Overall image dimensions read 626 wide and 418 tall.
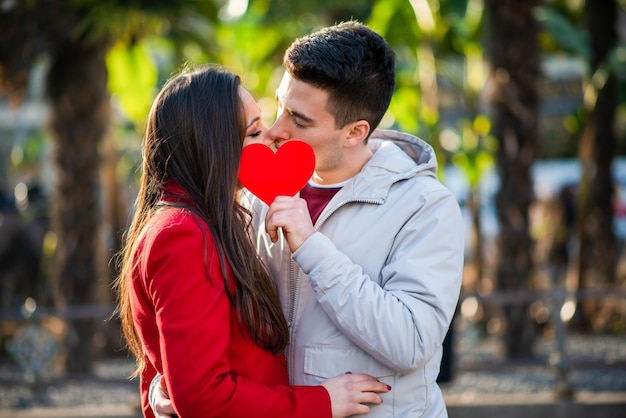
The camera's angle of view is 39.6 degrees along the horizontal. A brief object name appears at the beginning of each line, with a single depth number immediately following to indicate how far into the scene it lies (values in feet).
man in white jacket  7.54
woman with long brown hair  7.16
